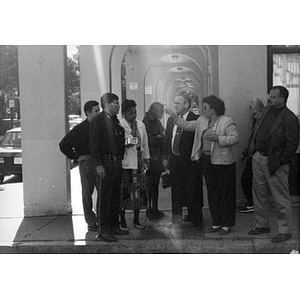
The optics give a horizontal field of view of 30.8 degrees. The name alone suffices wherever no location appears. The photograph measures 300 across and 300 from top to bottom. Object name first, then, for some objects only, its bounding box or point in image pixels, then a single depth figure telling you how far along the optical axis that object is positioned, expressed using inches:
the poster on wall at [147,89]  721.0
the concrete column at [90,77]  366.3
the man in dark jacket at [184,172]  298.2
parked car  474.0
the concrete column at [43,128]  343.9
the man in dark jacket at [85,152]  301.9
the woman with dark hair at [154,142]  323.9
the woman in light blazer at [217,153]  282.8
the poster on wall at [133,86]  687.1
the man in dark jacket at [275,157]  262.5
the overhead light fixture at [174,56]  651.7
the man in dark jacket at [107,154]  276.1
